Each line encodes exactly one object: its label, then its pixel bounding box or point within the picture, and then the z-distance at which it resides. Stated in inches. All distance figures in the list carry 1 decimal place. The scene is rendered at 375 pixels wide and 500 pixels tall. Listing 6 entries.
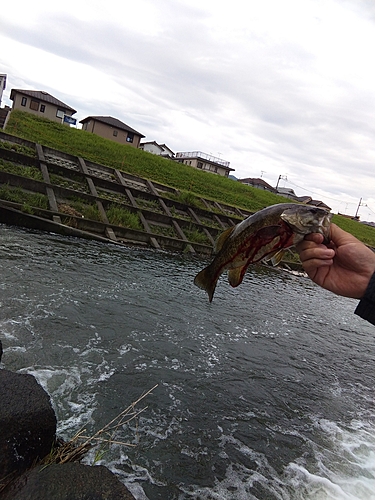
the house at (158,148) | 3417.8
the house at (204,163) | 2974.9
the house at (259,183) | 3663.9
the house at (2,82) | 1433.6
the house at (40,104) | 2326.5
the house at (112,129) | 2427.4
